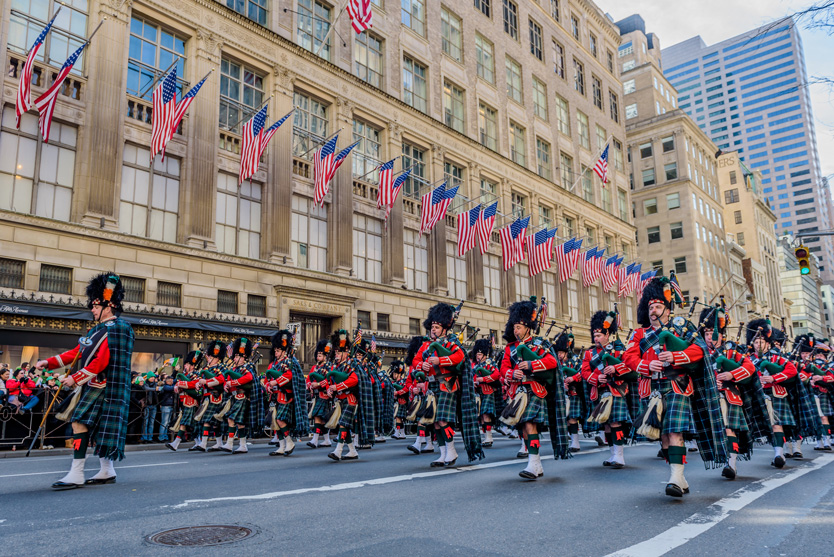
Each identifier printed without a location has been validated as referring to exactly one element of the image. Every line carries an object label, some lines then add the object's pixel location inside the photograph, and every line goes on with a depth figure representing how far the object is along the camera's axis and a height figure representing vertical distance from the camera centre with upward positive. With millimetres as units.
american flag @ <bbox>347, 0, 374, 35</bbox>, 23234 +13460
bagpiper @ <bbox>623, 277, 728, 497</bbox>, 6633 -110
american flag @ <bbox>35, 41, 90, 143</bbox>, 17078 +7929
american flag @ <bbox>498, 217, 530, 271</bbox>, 30038 +6763
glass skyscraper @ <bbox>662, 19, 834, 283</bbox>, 123125 +54002
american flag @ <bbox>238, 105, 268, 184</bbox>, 21266 +8140
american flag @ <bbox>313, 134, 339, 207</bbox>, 23406 +8151
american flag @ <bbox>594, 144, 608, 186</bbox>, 34062 +11504
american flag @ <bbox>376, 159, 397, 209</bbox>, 25578 +8080
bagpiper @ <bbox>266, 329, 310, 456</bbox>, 12266 +11
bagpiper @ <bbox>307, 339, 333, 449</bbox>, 11688 +88
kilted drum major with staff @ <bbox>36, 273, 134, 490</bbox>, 7133 +162
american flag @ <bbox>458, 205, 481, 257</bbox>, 28406 +6972
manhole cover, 4620 -1037
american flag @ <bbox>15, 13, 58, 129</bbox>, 16672 +8096
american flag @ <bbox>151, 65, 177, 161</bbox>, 18953 +8255
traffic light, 17489 +3310
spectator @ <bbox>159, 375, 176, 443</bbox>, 16062 -201
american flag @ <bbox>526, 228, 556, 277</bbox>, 31562 +6681
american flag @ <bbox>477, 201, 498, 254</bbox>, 29172 +7353
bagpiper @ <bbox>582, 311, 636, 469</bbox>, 9797 +78
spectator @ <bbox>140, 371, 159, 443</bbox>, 15422 -366
